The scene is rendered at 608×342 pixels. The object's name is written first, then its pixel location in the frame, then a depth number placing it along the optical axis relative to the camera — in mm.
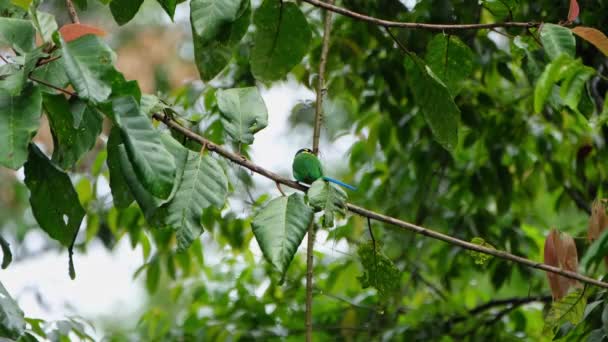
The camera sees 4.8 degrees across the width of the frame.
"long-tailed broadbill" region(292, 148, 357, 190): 15412
